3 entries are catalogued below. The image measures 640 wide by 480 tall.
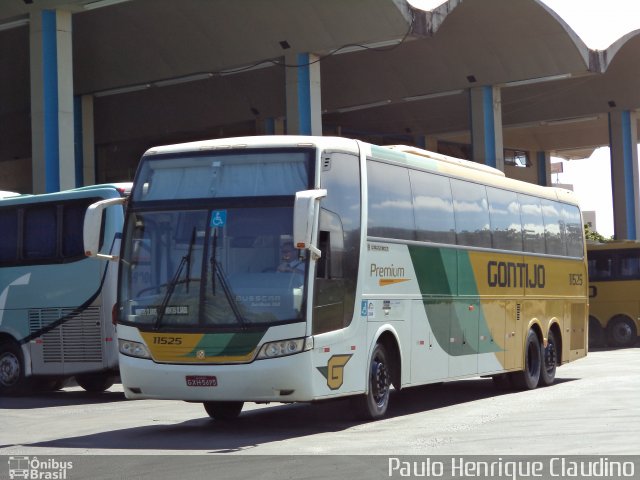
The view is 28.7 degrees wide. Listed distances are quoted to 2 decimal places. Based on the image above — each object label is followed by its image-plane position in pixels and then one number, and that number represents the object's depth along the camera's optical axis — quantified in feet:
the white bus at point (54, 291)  61.21
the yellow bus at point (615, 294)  114.73
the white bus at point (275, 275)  41.11
